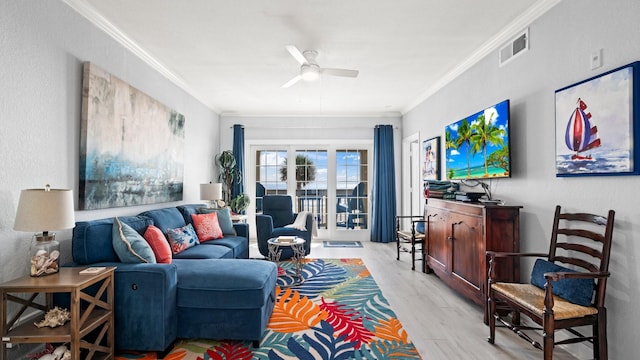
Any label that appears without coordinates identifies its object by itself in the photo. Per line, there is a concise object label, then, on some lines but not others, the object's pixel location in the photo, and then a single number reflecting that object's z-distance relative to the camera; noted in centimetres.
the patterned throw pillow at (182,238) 347
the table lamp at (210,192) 498
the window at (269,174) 668
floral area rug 230
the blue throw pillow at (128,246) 247
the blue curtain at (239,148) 634
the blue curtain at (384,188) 638
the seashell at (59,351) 192
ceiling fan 343
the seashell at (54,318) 195
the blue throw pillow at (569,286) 199
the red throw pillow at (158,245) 291
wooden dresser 281
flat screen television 297
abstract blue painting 275
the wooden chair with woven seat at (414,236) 447
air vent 285
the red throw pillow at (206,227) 408
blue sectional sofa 224
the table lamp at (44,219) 194
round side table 379
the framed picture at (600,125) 187
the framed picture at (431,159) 464
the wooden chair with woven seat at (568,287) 192
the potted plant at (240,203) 596
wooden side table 184
